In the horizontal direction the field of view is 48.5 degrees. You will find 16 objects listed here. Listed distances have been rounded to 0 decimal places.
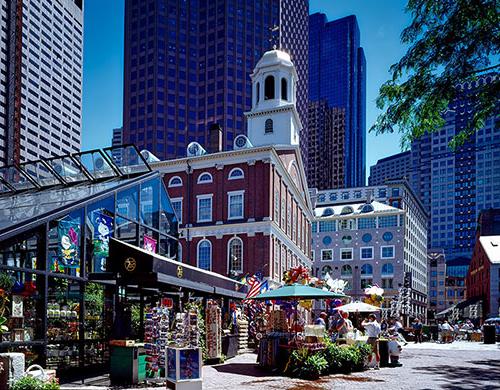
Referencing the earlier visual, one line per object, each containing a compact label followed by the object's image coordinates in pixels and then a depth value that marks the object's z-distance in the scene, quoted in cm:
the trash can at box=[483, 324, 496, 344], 3656
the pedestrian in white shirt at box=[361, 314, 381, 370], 1775
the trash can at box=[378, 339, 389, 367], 1882
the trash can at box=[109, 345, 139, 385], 1288
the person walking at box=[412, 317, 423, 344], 3841
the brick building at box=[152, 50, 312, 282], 3900
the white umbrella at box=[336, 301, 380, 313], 2362
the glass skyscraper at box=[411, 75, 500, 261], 16725
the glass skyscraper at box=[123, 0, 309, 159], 10700
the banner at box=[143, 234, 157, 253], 1853
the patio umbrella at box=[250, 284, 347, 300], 1734
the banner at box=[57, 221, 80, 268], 1396
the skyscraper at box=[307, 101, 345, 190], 17062
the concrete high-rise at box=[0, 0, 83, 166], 11575
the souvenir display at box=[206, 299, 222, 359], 1808
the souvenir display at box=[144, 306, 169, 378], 1329
